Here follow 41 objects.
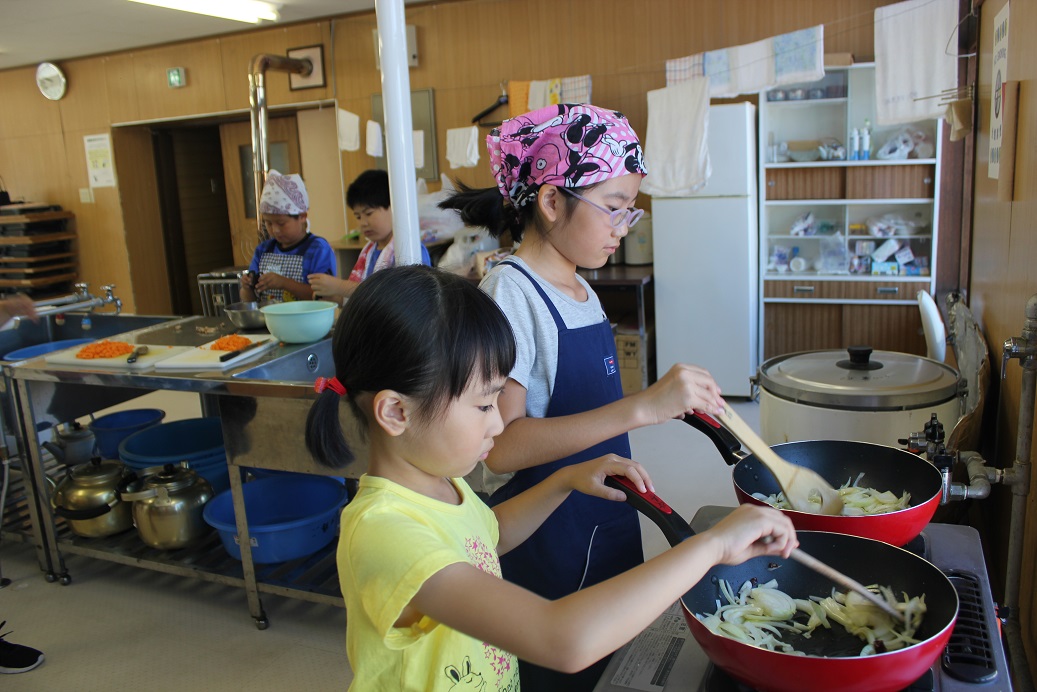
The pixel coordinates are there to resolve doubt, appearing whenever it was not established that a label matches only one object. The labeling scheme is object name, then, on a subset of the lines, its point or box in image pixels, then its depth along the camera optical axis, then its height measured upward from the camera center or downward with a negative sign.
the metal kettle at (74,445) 3.31 -0.89
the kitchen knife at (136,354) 2.55 -0.40
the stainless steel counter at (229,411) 2.30 -0.59
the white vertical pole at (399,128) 2.02 +0.25
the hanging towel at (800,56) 3.89 +0.73
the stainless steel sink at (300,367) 2.45 -0.46
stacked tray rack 6.90 -0.10
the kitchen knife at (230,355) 2.45 -0.40
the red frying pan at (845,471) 1.08 -0.45
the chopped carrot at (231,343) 2.59 -0.38
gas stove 0.89 -0.56
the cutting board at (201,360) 2.45 -0.41
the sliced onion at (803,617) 0.92 -0.51
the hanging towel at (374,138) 5.63 +0.61
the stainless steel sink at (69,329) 3.48 -0.42
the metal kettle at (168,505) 2.65 -0.93
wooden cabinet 4.54 -0.14
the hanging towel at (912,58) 3.75 +0.67
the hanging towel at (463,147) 5.36 +0.49
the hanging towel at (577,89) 5.08 +0.80
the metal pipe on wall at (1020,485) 1.30 -0.51
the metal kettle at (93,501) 2.77 -0.94
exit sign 6.48 +1.28
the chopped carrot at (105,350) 2.64 -0.39
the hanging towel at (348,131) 5.77 +0.68
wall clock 6.99 +1.42
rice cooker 1.77 -0.47
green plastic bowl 2.66 -0.33
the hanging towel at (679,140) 4.44 +0.38
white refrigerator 4.46 -0.36
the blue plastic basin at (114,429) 3.40 -0.85
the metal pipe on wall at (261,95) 5.71 +0.98
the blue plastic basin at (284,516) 2.47 -0.97
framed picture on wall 5.95 +1.17
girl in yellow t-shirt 0.74 -0.35
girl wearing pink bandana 1.22 -0.19
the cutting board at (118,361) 2.53 -0.41
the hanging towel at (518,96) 5.25 +0.80
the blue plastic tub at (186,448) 2.91 -0.85
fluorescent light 4.69 +1.44
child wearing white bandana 3.32 -0.11
